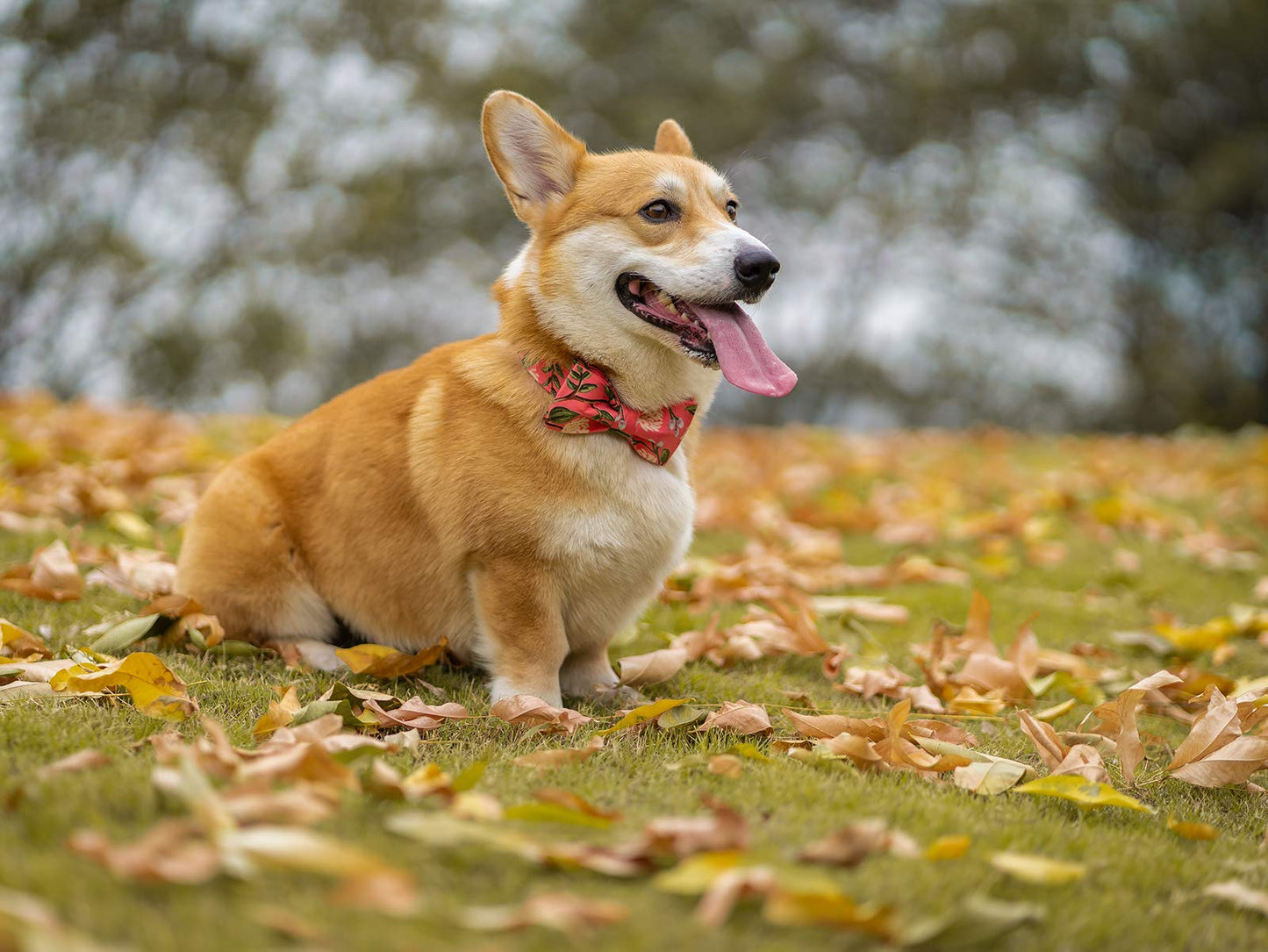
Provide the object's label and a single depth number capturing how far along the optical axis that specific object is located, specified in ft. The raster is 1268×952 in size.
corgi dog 8.64
